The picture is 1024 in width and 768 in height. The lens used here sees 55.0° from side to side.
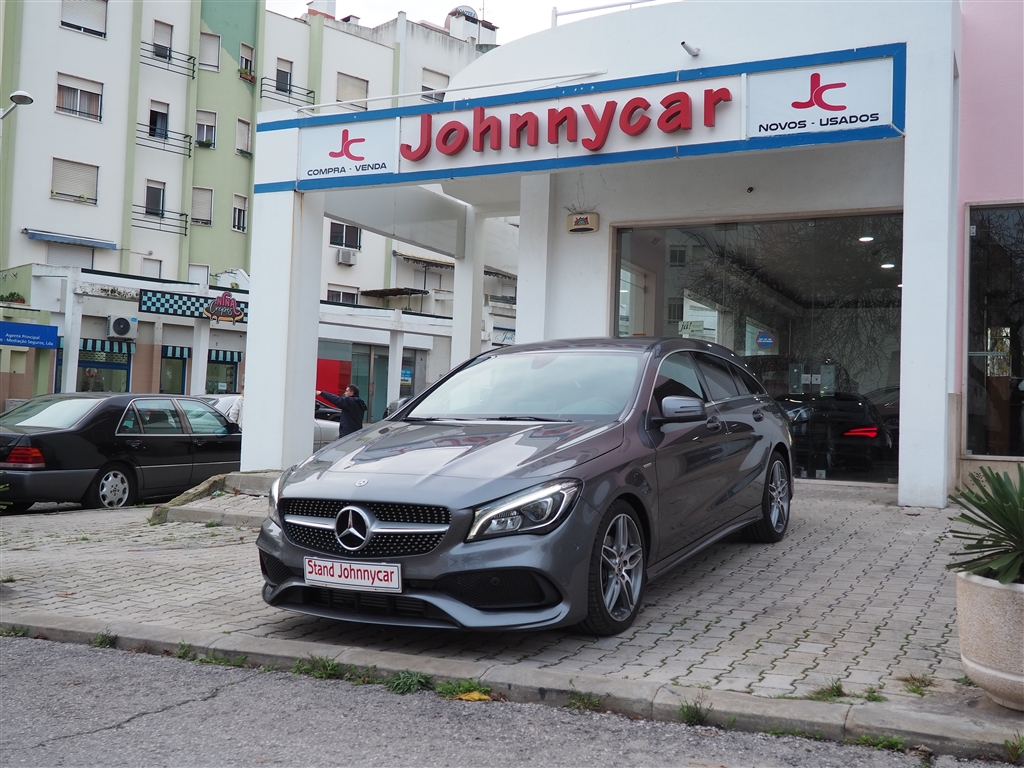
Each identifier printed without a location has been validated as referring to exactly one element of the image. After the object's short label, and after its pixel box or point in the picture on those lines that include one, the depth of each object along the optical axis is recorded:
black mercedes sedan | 10.95
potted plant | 3.82
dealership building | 9.69
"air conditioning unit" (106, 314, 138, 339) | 30.00
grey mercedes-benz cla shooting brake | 4.63
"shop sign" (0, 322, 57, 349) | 26.83
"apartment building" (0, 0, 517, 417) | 30.11
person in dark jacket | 17.70
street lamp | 18.49
